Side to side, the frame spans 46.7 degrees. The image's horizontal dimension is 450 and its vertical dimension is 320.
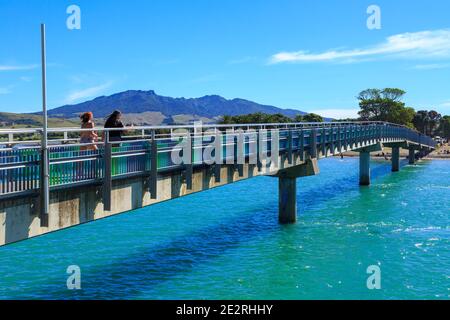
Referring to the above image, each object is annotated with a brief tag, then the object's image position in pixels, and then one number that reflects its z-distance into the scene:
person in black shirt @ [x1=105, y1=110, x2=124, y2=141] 14.64
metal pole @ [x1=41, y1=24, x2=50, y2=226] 11.28
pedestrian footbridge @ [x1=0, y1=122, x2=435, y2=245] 11.15
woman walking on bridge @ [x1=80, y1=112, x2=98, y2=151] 13.32
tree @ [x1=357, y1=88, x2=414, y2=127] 149.38
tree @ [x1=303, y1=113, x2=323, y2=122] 149.88
